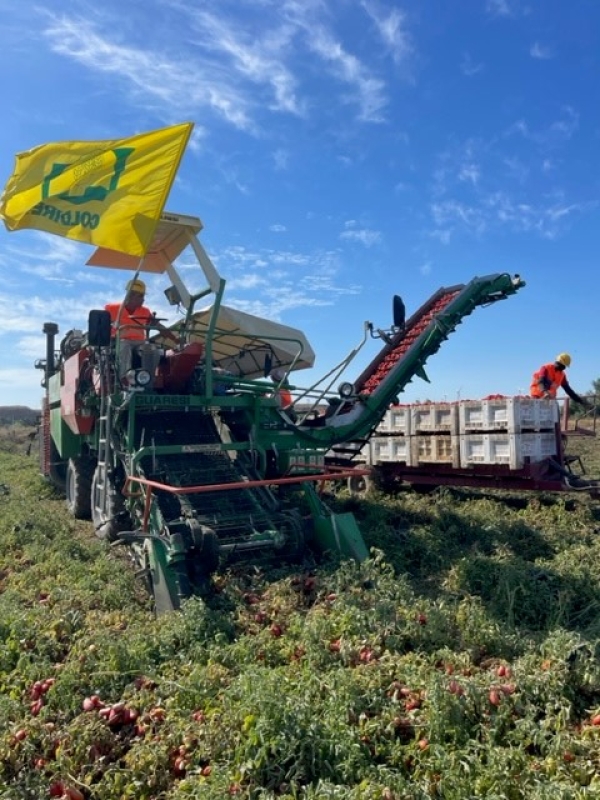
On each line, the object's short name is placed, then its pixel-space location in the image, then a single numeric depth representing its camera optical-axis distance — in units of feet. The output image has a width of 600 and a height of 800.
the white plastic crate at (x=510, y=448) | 29.71
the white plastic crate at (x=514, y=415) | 29.99
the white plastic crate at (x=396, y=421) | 35.70
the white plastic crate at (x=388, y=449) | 35.45
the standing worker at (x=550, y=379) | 33.06
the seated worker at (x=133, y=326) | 23.62
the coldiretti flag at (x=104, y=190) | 22.41
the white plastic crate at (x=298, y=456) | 23.77
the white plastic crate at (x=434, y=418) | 33.06
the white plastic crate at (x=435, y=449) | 32.71
